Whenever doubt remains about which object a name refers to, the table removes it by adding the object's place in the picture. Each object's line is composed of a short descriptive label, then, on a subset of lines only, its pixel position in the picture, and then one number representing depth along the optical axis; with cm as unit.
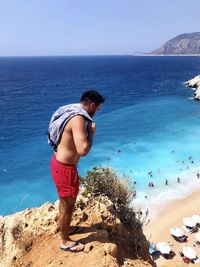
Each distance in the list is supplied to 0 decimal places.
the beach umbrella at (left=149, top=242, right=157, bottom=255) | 1345
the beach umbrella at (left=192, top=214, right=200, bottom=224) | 1554
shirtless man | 316
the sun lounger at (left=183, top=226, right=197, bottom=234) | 1504
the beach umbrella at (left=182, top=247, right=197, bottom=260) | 1285
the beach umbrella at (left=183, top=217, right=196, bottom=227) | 1525
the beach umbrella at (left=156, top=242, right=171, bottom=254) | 1331
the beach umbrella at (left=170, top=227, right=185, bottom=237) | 1458
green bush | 540
